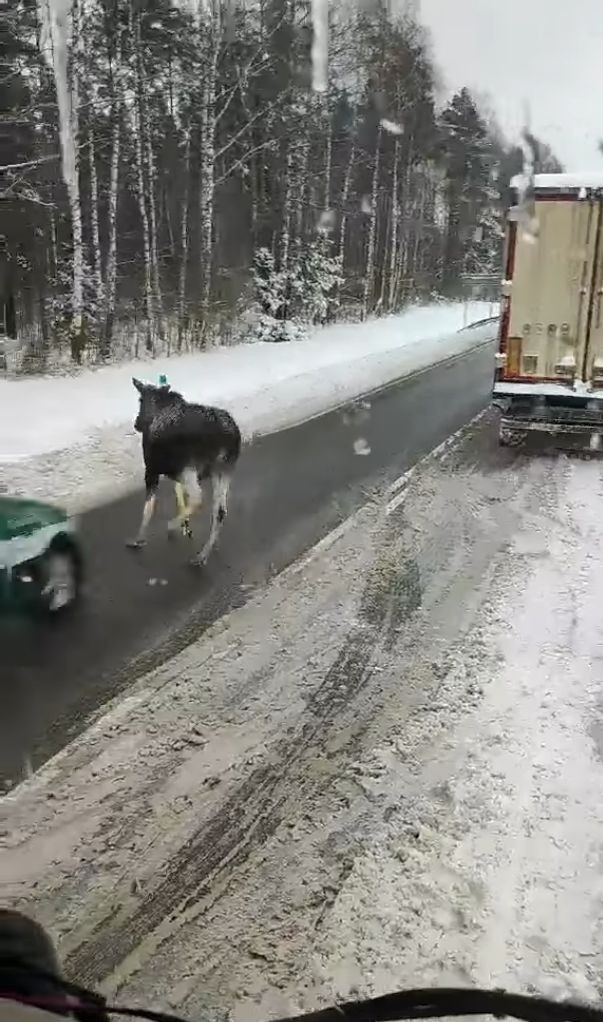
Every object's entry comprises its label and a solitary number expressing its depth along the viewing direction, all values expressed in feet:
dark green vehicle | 18.06
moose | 22.77
